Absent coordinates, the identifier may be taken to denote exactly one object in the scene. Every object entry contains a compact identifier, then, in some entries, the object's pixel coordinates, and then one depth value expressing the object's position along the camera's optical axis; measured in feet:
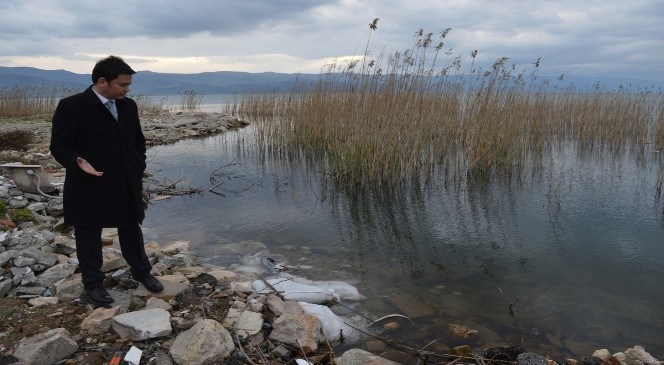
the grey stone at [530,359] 7.73
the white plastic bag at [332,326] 9.28
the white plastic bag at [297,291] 10.71
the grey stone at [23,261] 10.62
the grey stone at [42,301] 8.96
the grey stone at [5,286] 9.42
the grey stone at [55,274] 10.10
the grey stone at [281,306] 9.53
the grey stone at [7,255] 10.68
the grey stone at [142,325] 7.80
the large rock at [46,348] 7.00
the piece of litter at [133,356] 7.20
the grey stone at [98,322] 8.05
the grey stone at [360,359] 7.89
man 8.20
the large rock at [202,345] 7.34
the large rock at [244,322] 8.52
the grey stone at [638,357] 8.27
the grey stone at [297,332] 8.25
